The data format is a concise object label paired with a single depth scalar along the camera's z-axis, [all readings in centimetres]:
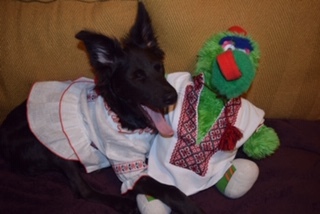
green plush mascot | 137
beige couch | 148
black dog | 139
